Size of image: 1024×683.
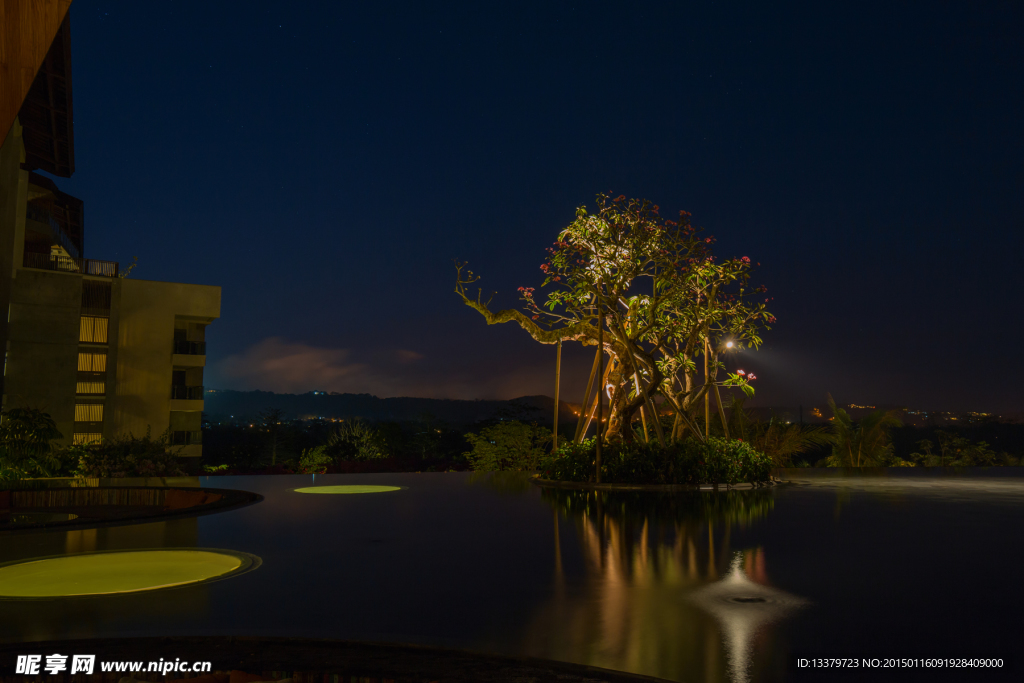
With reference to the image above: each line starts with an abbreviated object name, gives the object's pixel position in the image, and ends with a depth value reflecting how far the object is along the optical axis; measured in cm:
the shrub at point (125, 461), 1129
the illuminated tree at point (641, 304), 1064
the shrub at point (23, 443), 872
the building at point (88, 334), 2027
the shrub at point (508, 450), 1438
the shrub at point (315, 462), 1578
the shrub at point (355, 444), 1748
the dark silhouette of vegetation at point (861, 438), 1622
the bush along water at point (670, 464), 988
